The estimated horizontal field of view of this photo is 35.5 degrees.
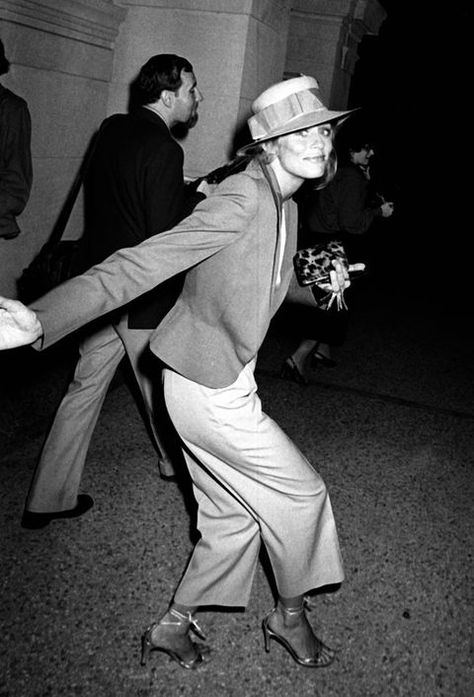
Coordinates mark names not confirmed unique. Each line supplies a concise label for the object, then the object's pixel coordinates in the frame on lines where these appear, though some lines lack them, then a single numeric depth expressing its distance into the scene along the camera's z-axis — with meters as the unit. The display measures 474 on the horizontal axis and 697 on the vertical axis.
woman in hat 2.22
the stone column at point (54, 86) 4.83
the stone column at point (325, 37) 7.83
